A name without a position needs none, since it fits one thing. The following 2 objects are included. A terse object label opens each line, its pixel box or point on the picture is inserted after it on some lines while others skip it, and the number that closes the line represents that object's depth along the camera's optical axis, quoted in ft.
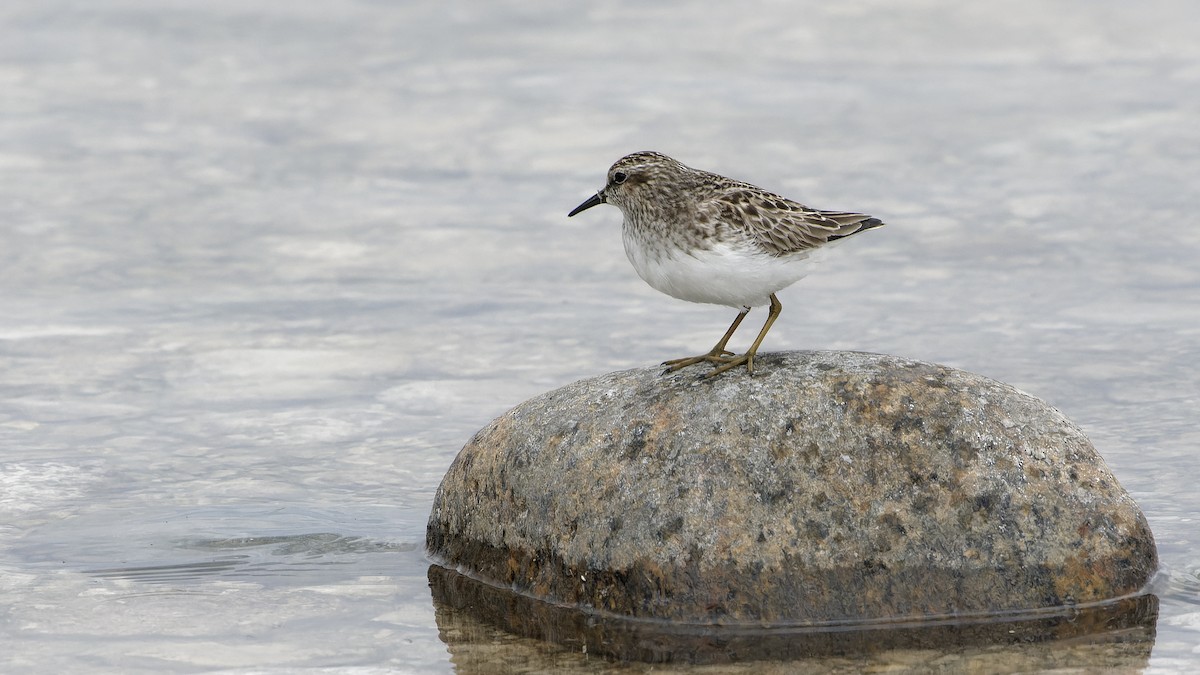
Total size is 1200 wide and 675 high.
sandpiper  52.60
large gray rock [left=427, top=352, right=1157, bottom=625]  48.75
